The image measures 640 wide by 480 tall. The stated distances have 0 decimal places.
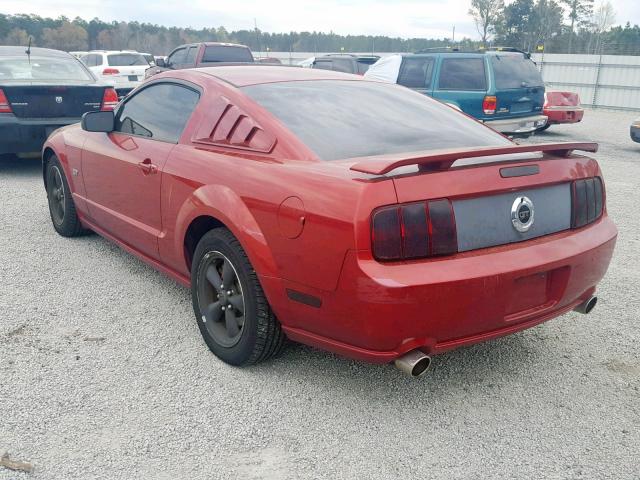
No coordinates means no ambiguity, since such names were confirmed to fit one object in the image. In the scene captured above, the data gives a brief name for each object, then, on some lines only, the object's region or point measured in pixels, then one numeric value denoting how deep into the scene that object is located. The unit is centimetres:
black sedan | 736
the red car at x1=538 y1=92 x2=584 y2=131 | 1334
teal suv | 1041
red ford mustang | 241
